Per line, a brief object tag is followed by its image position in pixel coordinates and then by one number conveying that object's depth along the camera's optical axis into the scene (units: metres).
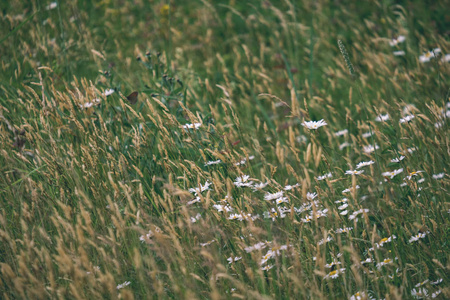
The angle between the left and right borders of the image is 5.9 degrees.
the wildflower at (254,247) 8.15
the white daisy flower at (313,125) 8.32
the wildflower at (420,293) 8.11
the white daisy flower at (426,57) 8.96
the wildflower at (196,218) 8.24
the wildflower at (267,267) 8.19
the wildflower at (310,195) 8.20
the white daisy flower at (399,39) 8.99
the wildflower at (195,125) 8.33
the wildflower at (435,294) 8.10
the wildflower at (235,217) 8.24
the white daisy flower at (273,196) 8.27
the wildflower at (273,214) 8.20
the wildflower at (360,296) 8.06
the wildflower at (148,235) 8.13
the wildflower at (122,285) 8.17
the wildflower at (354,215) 8.20
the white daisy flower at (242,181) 8.29
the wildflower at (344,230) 8.16
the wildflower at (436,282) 8.13
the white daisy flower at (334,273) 8.12
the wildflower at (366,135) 8.63
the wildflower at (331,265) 8.15
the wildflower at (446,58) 8.80
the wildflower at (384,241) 8.18
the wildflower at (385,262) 8.12
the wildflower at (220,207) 8.26
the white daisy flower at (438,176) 8.32
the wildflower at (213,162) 8.36
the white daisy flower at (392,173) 8.33
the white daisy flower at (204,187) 8.24
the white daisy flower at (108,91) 8.55
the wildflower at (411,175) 8.27
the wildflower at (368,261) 8.18
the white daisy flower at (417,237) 8.20
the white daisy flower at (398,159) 8.32
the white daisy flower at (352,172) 8.31
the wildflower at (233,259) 8.21
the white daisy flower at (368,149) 8.45
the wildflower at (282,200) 8.29
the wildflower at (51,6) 9.64
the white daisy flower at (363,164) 8.32
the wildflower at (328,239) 8.21
